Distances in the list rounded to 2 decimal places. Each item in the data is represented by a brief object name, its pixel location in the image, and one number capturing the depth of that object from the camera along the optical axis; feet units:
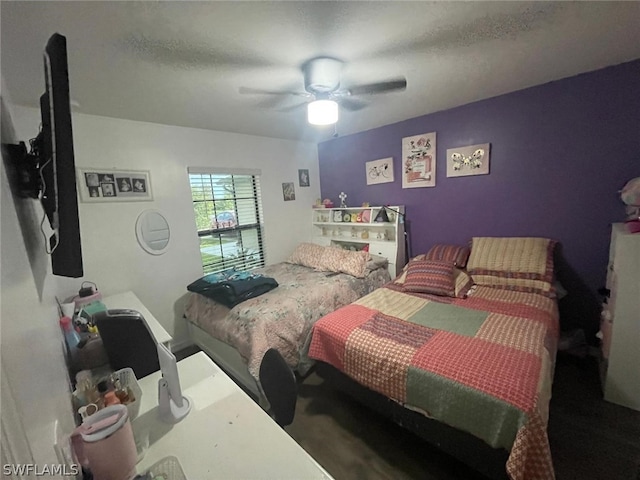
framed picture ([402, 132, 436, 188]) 9.48
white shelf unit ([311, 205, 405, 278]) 10.39
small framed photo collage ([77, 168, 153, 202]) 7.19
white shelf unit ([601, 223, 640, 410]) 5.31
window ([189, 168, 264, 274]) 9.77
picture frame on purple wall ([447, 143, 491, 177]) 8.41
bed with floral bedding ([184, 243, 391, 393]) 6.54
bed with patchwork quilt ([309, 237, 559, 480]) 3.83
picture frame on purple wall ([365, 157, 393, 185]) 10.71
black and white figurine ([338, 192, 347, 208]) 12.35
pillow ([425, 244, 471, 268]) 8.65
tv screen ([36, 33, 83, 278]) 2.15
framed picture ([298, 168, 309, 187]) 12.53
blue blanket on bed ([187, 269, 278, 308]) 7.57
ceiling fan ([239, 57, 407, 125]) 5.13
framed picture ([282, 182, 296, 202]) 11.94
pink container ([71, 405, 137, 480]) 2.41
